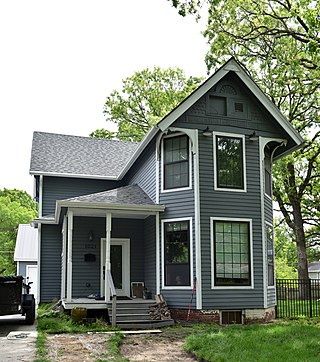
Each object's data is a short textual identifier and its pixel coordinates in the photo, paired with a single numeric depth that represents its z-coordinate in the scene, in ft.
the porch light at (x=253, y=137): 49.19
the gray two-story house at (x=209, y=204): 46.11
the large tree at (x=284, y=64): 65.05
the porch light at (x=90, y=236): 57.11
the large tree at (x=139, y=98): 112.37
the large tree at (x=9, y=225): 144.25
